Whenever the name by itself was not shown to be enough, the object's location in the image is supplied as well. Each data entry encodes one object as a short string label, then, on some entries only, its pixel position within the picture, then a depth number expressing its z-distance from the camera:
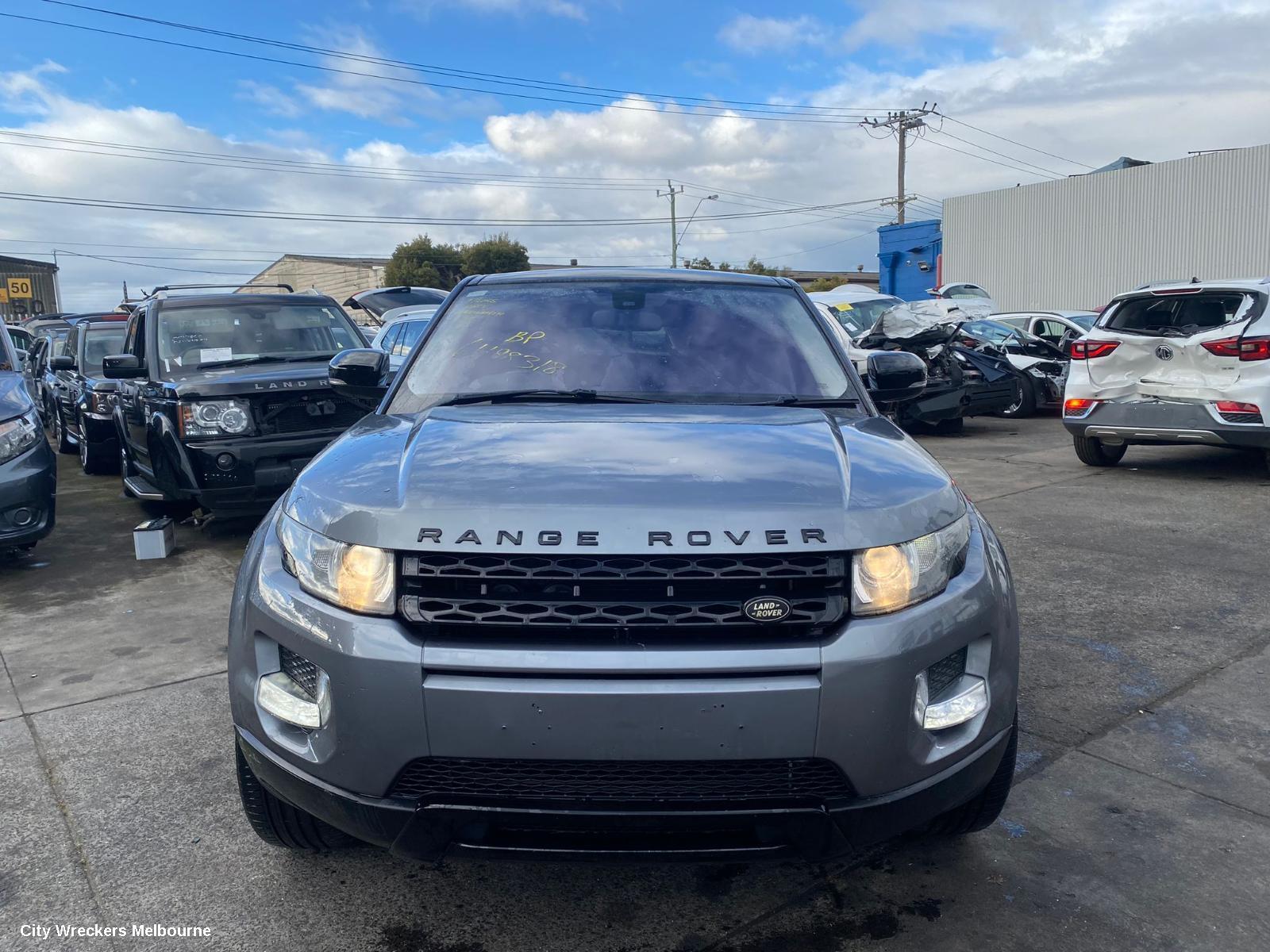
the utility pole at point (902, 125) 44.12
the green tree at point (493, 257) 56.69
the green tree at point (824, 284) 57.30
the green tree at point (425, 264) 54.75
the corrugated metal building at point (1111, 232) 26.08
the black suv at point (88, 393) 9.92
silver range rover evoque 1.99
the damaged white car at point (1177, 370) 7.99
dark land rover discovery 6.33
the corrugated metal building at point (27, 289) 48.84
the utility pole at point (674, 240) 59.50
